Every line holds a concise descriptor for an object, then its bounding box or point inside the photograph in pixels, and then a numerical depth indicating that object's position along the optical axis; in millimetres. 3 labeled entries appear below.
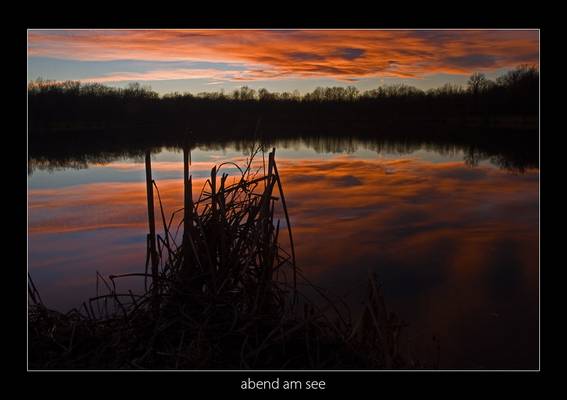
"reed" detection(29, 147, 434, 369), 3090
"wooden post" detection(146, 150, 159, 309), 3539
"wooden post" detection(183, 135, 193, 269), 3492
